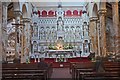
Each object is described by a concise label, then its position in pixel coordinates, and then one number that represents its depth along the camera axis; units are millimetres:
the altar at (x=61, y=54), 10837
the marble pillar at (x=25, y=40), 9296
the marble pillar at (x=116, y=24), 6781
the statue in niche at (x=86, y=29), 12122
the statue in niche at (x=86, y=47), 12053
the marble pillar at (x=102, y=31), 8276
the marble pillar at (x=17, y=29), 8310
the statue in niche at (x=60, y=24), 12378
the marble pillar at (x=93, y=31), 10046
